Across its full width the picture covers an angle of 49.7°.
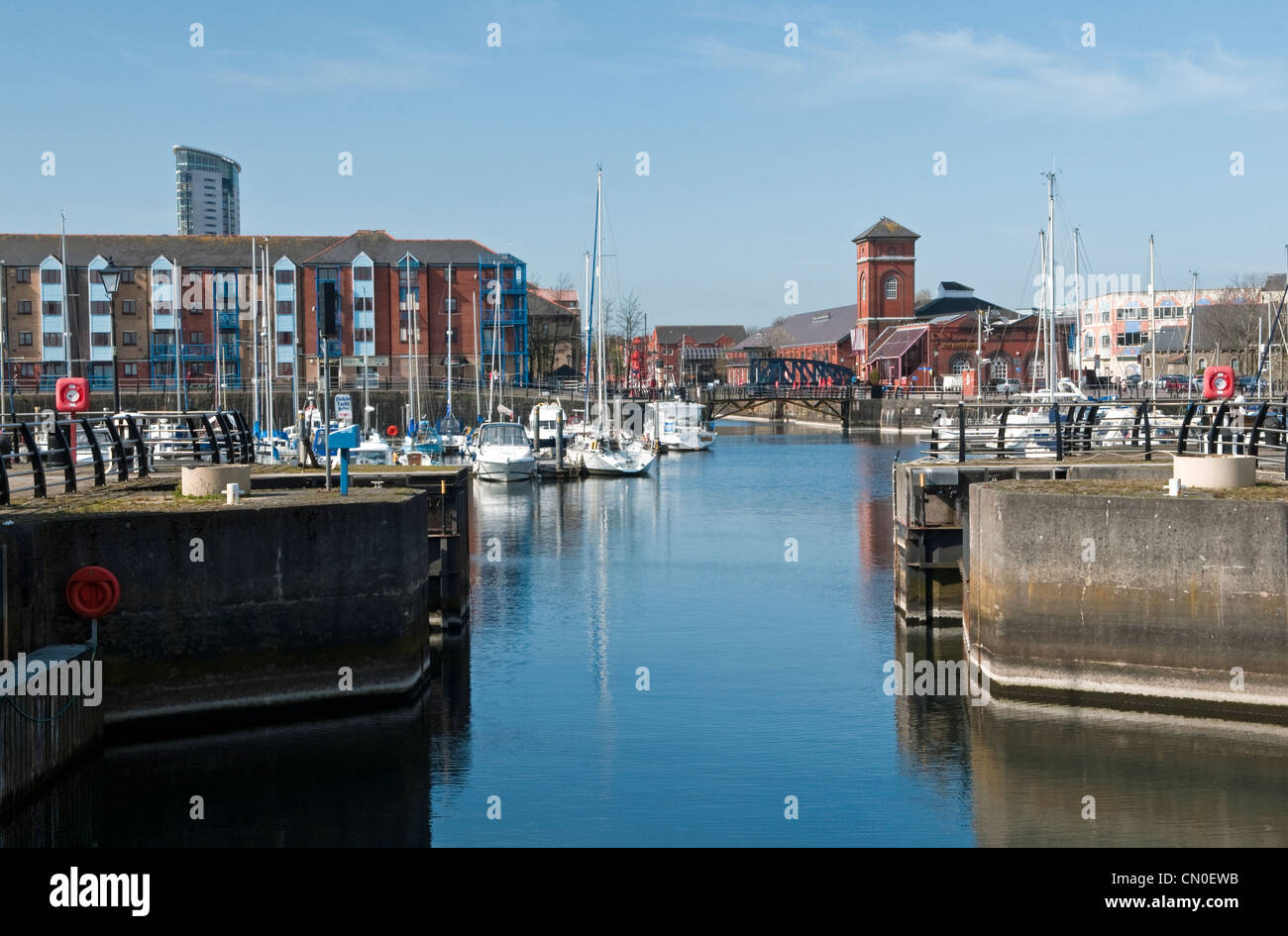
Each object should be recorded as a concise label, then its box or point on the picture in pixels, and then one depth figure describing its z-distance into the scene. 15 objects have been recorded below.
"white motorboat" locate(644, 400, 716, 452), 92.19
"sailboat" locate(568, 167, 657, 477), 67.88
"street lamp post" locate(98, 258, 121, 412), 28.47
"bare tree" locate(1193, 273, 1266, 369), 115.31
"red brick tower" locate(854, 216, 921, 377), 160.75
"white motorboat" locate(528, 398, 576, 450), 74.00
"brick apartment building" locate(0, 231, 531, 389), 110.44
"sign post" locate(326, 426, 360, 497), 22.81
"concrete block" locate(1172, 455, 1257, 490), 21.34
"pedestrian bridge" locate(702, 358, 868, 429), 125.50
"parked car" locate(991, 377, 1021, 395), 118.46
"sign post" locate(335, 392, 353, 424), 79.24
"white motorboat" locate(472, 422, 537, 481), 63.50
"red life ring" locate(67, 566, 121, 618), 17.92
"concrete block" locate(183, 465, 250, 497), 22.08
